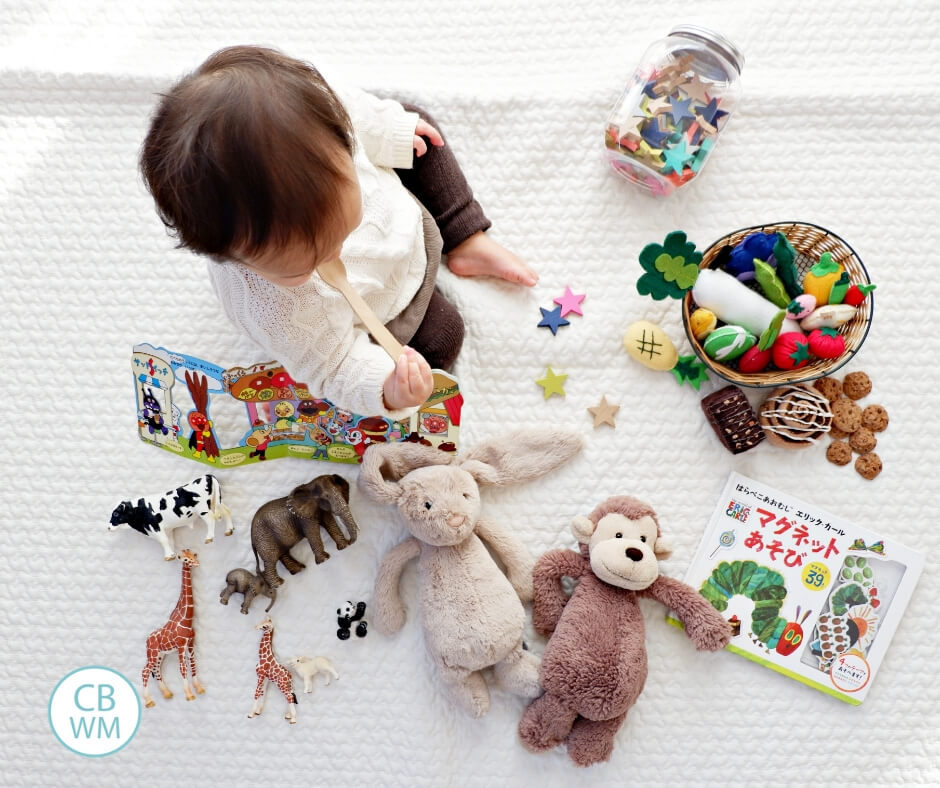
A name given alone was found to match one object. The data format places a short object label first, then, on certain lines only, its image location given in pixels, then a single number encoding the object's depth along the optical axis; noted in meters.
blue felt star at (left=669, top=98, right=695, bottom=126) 0.98
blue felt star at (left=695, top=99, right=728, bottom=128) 0.99
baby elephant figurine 0.97
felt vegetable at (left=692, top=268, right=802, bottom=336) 0.95
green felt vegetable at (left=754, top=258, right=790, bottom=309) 0.95
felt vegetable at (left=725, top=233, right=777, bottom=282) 0.96
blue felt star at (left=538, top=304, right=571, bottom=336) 1.02
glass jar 0.98
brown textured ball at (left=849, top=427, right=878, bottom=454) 1.00
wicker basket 0.93
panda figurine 0.98
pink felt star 1.03
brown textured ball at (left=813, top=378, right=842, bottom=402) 1.01
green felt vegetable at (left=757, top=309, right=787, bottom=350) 0.92
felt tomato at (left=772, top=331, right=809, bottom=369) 0.94
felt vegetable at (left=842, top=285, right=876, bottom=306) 0.93
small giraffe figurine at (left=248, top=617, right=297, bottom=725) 0.97
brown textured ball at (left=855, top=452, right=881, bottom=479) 1.00
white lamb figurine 0.97
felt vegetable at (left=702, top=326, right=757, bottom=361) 0.93
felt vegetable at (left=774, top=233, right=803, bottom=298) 0.95
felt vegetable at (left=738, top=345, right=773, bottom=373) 0.95
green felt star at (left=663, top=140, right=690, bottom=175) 0.98
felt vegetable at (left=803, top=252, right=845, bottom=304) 0.95
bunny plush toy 0.92
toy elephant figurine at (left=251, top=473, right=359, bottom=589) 0.95
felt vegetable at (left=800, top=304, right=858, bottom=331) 0.93
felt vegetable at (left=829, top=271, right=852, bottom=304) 0.94
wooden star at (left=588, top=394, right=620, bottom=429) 1.01
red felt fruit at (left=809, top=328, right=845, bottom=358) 0.93
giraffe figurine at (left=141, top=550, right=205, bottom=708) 0.97
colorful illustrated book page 0.96
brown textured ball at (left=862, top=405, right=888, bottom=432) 1.00
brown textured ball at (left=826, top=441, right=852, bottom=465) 1.00
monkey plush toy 0.91
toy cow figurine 0.96
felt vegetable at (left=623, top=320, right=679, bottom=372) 0.99
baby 0.59
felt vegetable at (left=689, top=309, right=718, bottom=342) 0.95
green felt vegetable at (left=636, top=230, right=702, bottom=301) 0.90
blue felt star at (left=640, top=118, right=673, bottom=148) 0.98
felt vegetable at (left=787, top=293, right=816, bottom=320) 0.94
